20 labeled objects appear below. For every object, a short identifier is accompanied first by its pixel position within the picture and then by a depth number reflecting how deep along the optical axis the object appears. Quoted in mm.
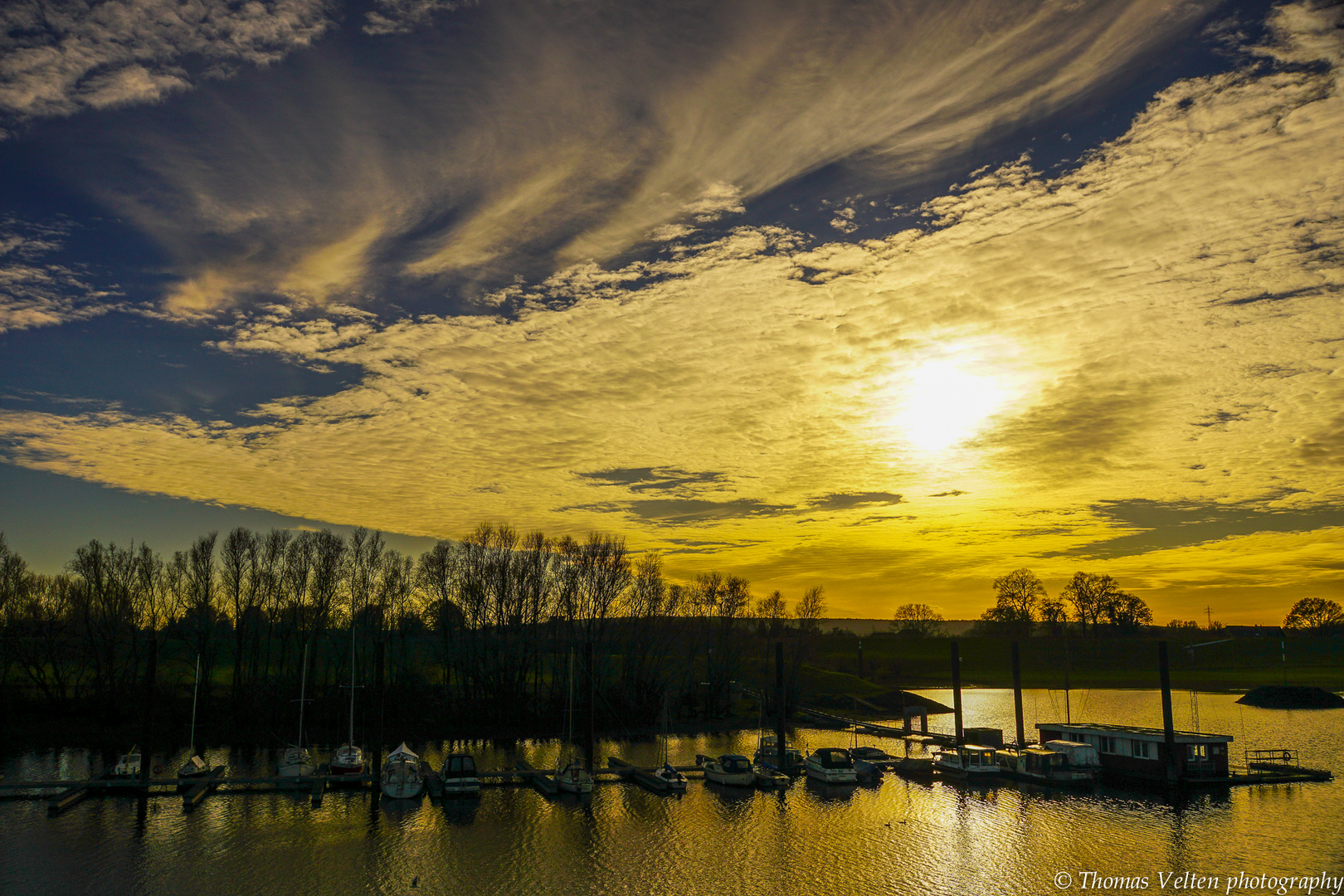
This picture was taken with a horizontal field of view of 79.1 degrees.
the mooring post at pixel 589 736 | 59431
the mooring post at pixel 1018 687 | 72500
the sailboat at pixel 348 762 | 58906
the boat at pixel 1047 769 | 58875
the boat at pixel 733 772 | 59469
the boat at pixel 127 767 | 55562
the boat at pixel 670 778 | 57344
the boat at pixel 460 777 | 55281
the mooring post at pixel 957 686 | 71625
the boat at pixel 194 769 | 58312
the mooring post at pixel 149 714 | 55125
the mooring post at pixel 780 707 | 64125
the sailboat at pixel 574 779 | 55688
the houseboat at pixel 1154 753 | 57250
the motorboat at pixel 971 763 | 63188
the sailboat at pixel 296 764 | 61734
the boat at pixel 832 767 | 60594
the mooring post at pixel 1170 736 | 56375
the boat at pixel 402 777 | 54438
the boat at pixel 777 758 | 64750
